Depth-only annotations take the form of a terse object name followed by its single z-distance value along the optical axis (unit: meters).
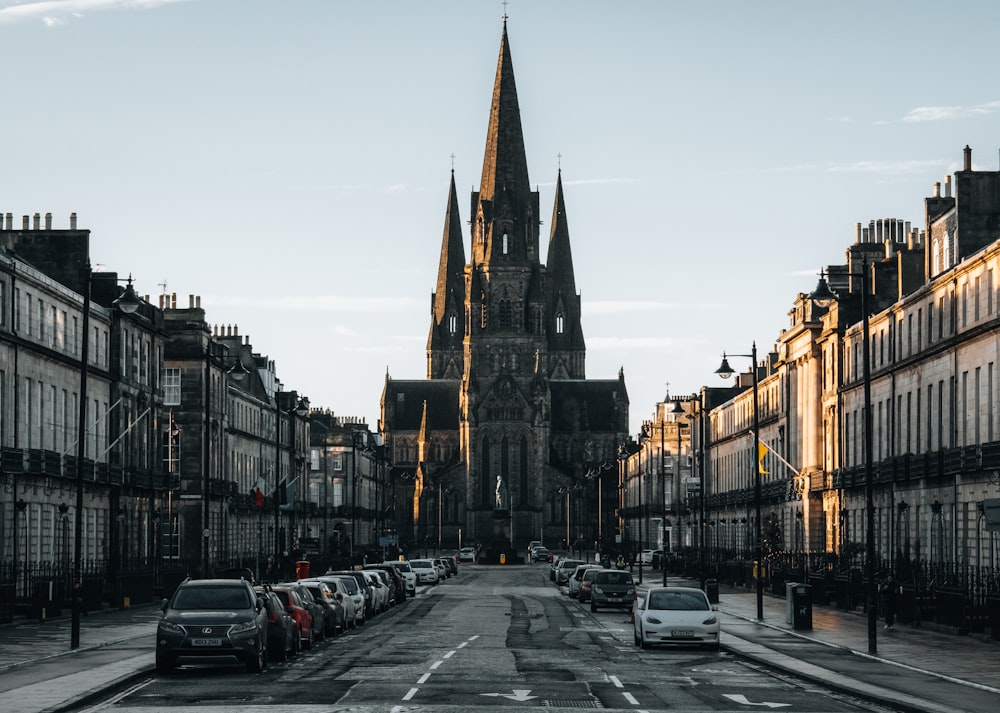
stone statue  186.75
